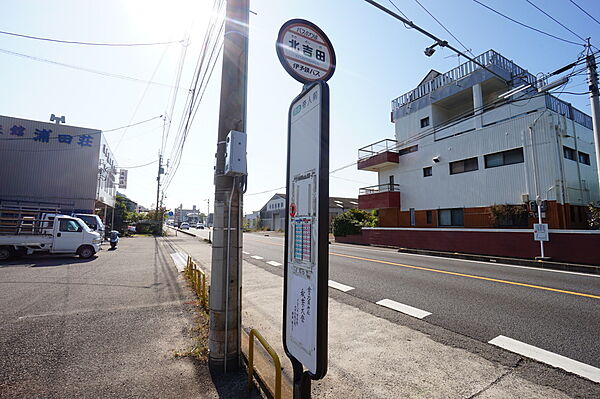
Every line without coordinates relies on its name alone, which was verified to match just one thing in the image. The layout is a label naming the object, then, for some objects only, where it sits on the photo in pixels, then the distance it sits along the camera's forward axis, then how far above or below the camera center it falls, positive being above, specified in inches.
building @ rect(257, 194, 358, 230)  1747.0 +106.3
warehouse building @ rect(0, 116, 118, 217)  808.3 +181.5
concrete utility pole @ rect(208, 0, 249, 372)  120.4 +1.9
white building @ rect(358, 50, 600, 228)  546.3 +152.7
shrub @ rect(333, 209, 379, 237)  897.5 +5.9
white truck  432.1 -16.4
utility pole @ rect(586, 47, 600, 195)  395.9 +173.3
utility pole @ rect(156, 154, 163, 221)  1181.2 +209.5
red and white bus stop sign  82.1 +52.3
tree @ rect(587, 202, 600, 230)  493.3 +13.4
